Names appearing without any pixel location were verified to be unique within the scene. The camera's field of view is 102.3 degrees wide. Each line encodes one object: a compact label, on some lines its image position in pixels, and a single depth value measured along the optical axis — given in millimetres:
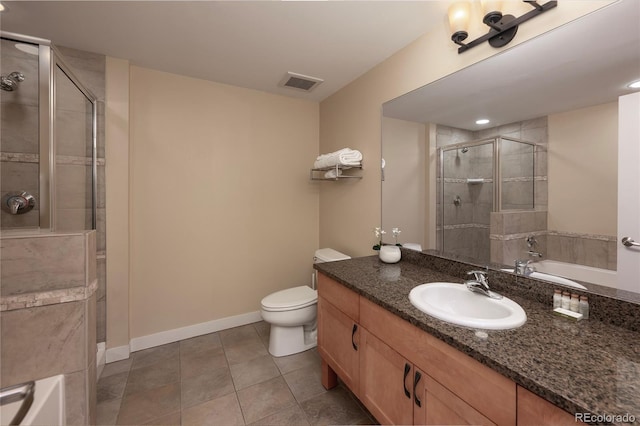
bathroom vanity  647
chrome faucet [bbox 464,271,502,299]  1175
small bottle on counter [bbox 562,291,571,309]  1033
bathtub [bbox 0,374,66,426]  989
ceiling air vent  2315
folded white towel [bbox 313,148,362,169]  2241
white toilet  2053
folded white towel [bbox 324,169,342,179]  2344
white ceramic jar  1839
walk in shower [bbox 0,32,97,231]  1330
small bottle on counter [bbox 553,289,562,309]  1053
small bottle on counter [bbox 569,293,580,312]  1017
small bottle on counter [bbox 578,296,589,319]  1000
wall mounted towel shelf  2322
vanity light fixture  1168
